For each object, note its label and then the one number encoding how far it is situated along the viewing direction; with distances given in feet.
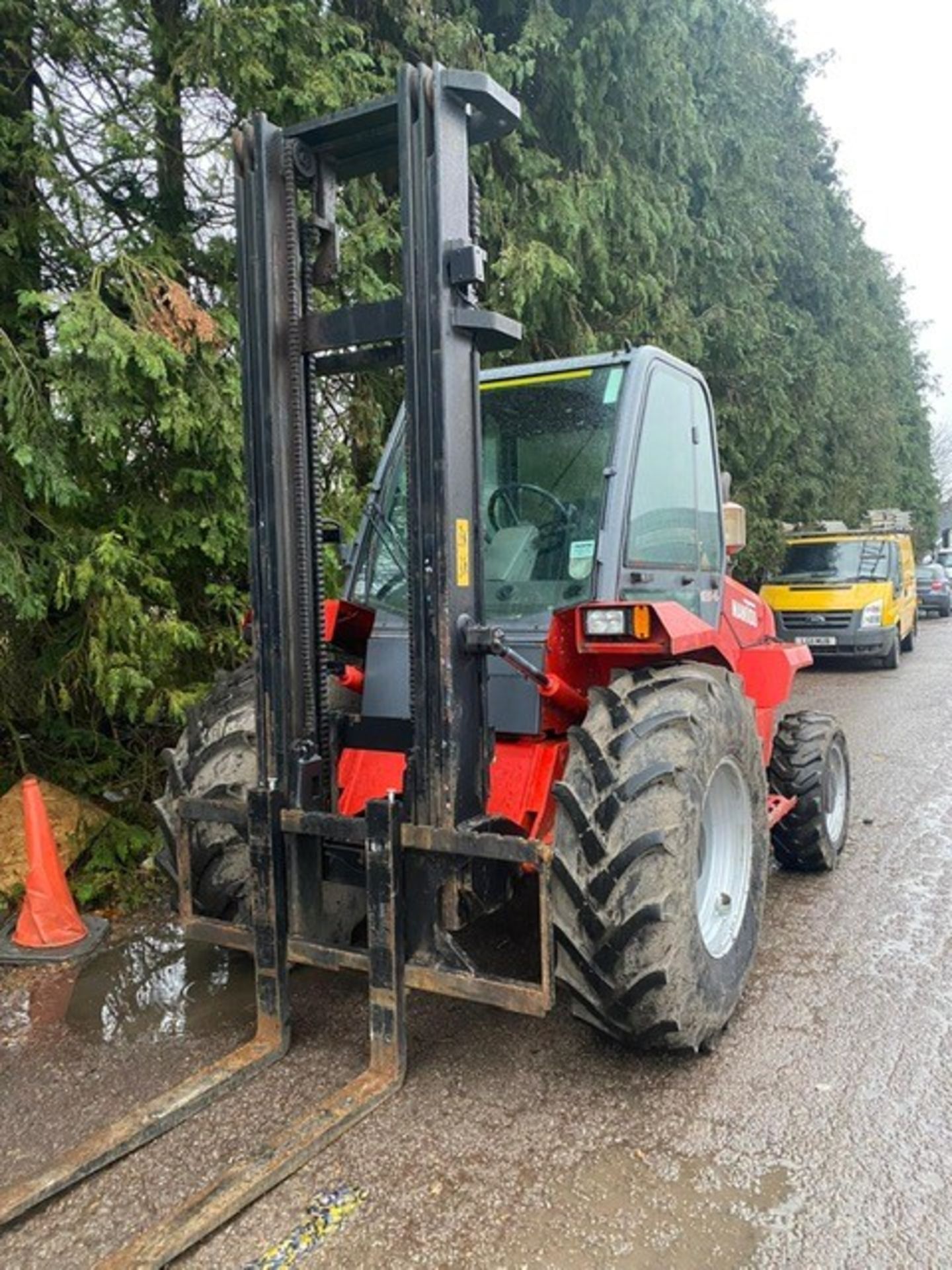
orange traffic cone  15.31
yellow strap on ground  8.11
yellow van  50.88
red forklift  9.89
